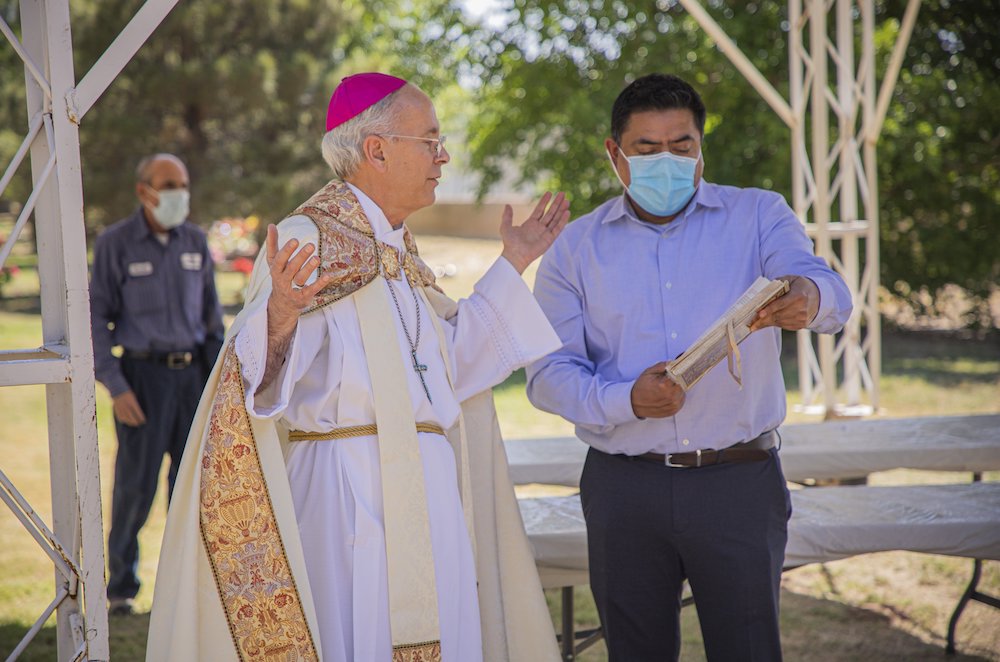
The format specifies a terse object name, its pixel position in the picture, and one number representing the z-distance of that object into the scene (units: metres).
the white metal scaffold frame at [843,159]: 7.75
